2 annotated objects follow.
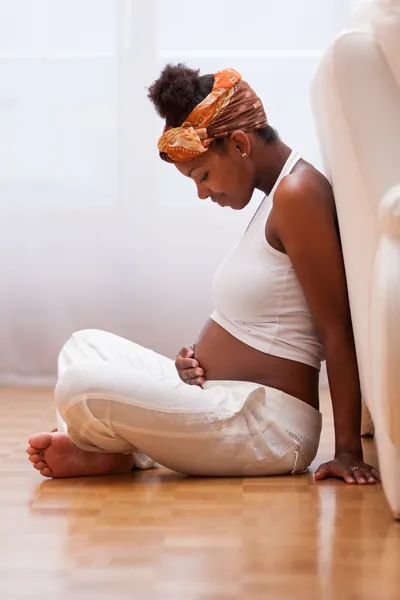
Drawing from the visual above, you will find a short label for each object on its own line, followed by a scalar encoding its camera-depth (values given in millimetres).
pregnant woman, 2420
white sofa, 2109
